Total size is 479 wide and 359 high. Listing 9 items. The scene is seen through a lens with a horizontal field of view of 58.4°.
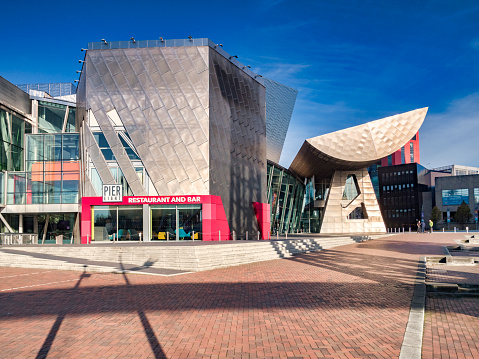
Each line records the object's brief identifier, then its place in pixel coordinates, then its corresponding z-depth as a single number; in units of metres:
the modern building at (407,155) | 141.75
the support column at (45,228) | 32.97
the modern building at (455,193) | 92.50
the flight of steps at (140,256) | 18.28
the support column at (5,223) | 31.47
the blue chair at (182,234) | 30.81
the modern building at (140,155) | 30.64
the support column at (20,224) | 32.75
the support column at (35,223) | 33.41
